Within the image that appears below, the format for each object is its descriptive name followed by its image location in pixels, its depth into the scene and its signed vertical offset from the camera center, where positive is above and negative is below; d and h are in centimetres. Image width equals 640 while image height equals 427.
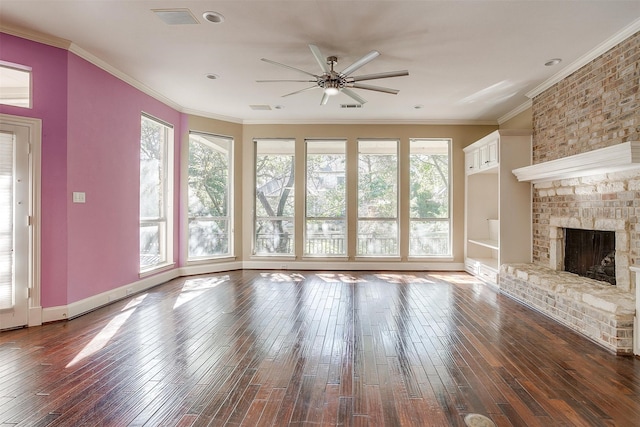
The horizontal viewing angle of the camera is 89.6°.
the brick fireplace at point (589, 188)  313 +30
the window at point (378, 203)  679 +21
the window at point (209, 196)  628 +34
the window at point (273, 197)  688 +34
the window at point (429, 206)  676 +15
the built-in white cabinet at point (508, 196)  516 +27
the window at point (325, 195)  684 +38
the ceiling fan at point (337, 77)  328 +156
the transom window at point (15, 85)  336 +136
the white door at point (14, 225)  335 -13
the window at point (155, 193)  526 +34
